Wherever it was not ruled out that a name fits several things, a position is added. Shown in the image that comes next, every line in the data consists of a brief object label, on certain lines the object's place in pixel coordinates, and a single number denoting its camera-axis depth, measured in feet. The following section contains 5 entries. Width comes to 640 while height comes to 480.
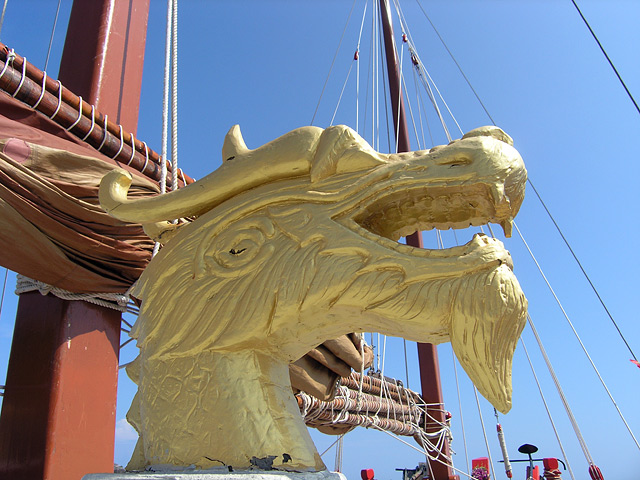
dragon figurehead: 1.66
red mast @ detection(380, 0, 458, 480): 14.87
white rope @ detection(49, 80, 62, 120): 3.61
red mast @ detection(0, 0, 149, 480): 3.51
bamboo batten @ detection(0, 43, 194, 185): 3.38
